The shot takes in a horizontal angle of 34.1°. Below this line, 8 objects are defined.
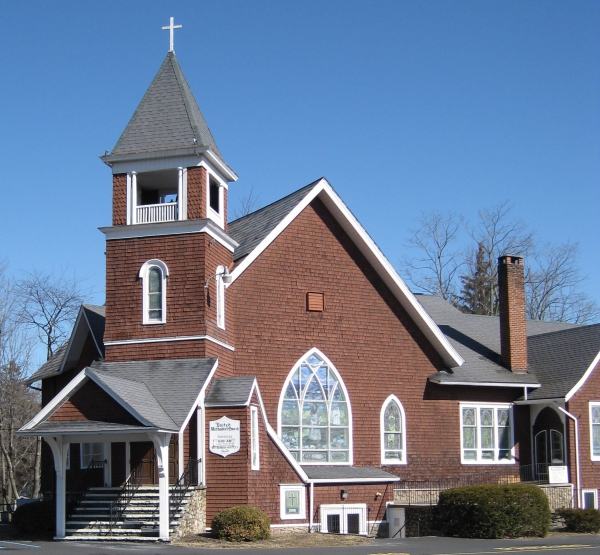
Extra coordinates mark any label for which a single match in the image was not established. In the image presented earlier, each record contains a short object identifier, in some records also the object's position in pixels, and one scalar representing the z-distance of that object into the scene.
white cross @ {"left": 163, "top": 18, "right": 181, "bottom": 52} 30.52
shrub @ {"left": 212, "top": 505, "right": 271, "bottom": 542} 23.88
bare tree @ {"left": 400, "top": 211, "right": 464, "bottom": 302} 60.66
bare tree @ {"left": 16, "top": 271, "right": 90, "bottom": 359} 52.95
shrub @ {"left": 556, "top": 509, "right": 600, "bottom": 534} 27.94
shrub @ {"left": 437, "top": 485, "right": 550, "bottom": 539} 26.25
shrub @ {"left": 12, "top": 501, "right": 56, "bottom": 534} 26.06
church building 25.50
